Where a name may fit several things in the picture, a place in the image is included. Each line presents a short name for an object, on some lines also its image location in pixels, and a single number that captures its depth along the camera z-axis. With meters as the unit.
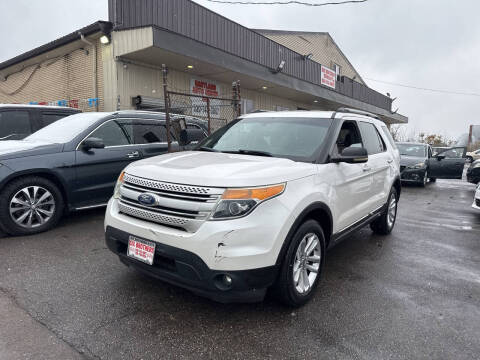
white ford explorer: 2.26
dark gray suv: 4.20
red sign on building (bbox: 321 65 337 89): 16.19
